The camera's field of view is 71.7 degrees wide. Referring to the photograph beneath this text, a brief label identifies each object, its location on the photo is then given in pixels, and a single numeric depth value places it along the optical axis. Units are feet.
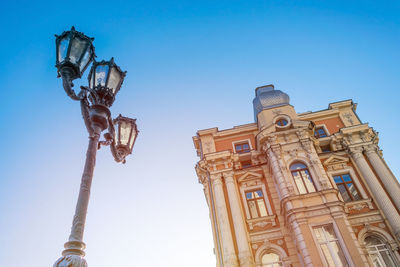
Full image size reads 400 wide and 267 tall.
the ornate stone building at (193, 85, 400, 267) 47.44
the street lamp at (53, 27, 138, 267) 13.10
